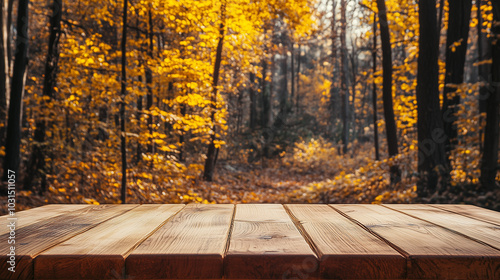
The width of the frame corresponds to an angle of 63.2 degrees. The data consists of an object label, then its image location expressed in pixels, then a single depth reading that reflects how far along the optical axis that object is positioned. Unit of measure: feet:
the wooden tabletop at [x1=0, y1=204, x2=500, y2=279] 4.00
